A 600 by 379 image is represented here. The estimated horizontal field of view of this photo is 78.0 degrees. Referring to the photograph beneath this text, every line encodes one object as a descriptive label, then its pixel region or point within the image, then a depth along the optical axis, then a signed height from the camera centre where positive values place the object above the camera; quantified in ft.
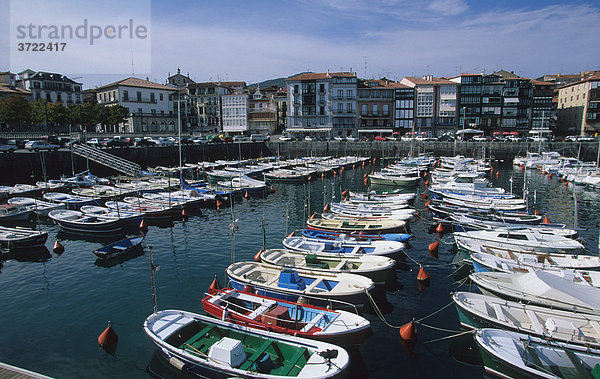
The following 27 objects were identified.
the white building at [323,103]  374.02 +35.38
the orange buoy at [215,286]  64.63 -26.50
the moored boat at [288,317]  49.83 -25.80
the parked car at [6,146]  188.65 -3.62
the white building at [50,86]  333.62 +49.15
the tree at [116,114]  314.14 +21.11
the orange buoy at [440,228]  107.96 -26.32
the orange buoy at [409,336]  54.90 -29.31
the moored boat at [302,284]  59.41 -24.67
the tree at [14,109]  246.27 +20.08
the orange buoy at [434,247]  92.89 -27.24
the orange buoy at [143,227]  112.92 -26.74
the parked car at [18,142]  205.60 -1.71
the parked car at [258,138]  336.63 +0.32
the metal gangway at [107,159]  204.13 -11.54
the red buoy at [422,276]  76.59 -28.43
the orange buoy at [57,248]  96.12 -28.22
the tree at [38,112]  270.26 +19.91
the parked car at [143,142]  259.27 -2.28
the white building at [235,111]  396.16 +29.33
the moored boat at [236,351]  42.75 -26.27
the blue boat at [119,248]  90.48 -27.27
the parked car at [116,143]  239.09 -2.61
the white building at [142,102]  345.10 +34.97
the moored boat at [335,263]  68.23 -24.31
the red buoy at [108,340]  55.42 -30.01
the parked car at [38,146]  200.60 -3.61
